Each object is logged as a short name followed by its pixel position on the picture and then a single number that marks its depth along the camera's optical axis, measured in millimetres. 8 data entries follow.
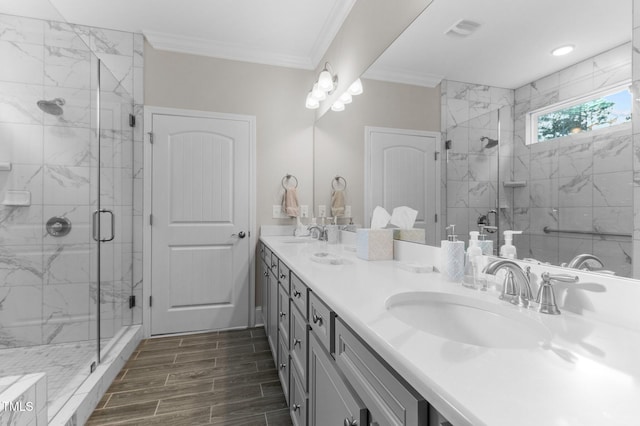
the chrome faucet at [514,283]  815
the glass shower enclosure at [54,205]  1715
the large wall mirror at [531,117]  719
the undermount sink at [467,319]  730
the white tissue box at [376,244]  1593
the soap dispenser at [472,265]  1016
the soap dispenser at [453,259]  1111
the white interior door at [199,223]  2625
